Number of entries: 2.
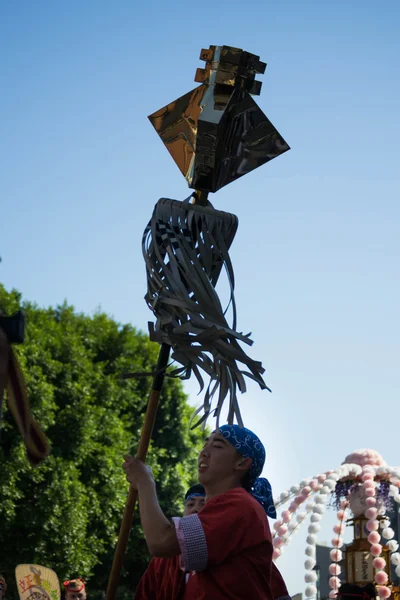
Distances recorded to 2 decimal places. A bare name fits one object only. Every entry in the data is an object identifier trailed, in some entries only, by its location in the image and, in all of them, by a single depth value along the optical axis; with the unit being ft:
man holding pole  11.75
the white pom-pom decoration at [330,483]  38.40
